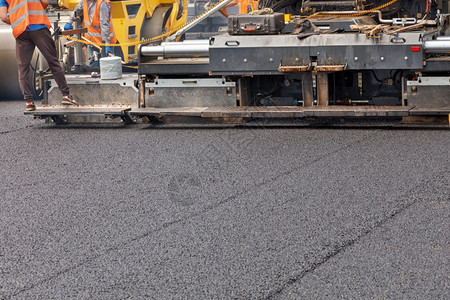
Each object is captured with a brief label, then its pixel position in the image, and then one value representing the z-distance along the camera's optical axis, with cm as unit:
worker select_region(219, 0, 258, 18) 2343
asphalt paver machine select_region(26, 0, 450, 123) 1347
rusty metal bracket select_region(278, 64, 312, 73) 1373
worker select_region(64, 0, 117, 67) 2148
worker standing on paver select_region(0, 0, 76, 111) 1528
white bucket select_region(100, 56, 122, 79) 1547
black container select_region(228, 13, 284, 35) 1419
